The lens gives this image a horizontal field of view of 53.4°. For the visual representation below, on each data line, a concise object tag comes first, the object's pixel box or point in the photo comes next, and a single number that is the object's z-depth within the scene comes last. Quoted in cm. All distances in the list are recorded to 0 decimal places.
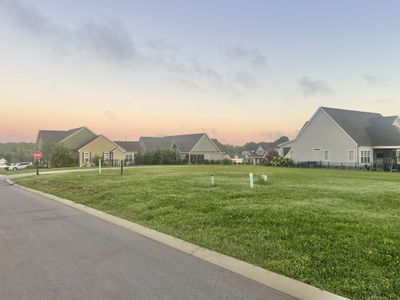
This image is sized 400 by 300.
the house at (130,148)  7956
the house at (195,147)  7512
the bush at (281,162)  5191
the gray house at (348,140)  4638
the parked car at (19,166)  6998
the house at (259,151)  10874
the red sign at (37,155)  4177
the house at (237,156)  13012
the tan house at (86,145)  6775
